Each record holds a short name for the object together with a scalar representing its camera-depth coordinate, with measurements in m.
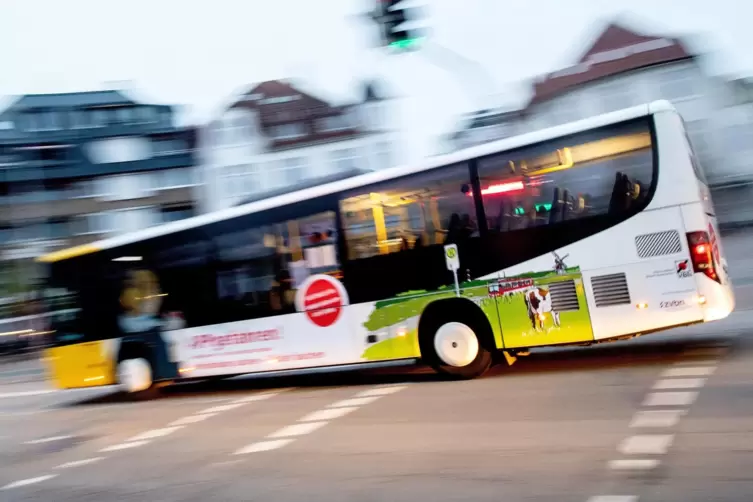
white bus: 9.63
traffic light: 11.63
